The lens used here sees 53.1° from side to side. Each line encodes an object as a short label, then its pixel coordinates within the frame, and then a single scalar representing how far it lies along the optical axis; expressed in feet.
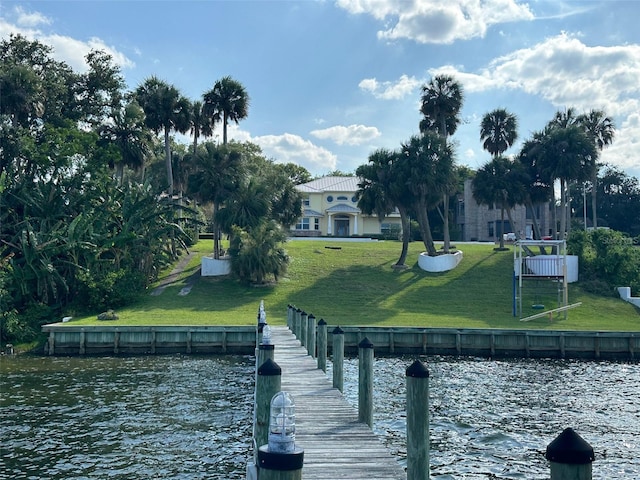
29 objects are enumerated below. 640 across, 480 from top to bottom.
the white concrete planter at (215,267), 156.56
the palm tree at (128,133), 165.27
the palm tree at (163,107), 165.27
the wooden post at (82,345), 99.55
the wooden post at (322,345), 58.23
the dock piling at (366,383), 40.78
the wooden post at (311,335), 68.18
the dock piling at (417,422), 27.07
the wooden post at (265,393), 26.78
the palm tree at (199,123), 172.35
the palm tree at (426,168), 157.07
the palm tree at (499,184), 176.14
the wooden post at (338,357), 49.42
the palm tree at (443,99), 177.68
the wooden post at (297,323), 82.50
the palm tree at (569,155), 165.99
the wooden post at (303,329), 74.16
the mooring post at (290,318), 95.67
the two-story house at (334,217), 270.26
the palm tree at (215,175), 155.84
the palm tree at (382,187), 158.30
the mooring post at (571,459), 13.73
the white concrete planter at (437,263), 164.35
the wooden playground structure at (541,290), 124.26
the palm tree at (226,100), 170.30
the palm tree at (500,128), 196.13
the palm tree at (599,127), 206.28
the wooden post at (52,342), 99.96
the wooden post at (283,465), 15.23
